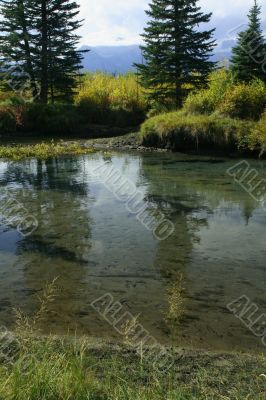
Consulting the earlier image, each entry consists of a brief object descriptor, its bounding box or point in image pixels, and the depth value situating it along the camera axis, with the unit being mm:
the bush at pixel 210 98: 23281
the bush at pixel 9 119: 27969
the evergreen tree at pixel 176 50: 27047
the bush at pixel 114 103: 30797
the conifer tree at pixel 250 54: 23953
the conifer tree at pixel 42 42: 30812
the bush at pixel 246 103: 21594
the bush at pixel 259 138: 18844
